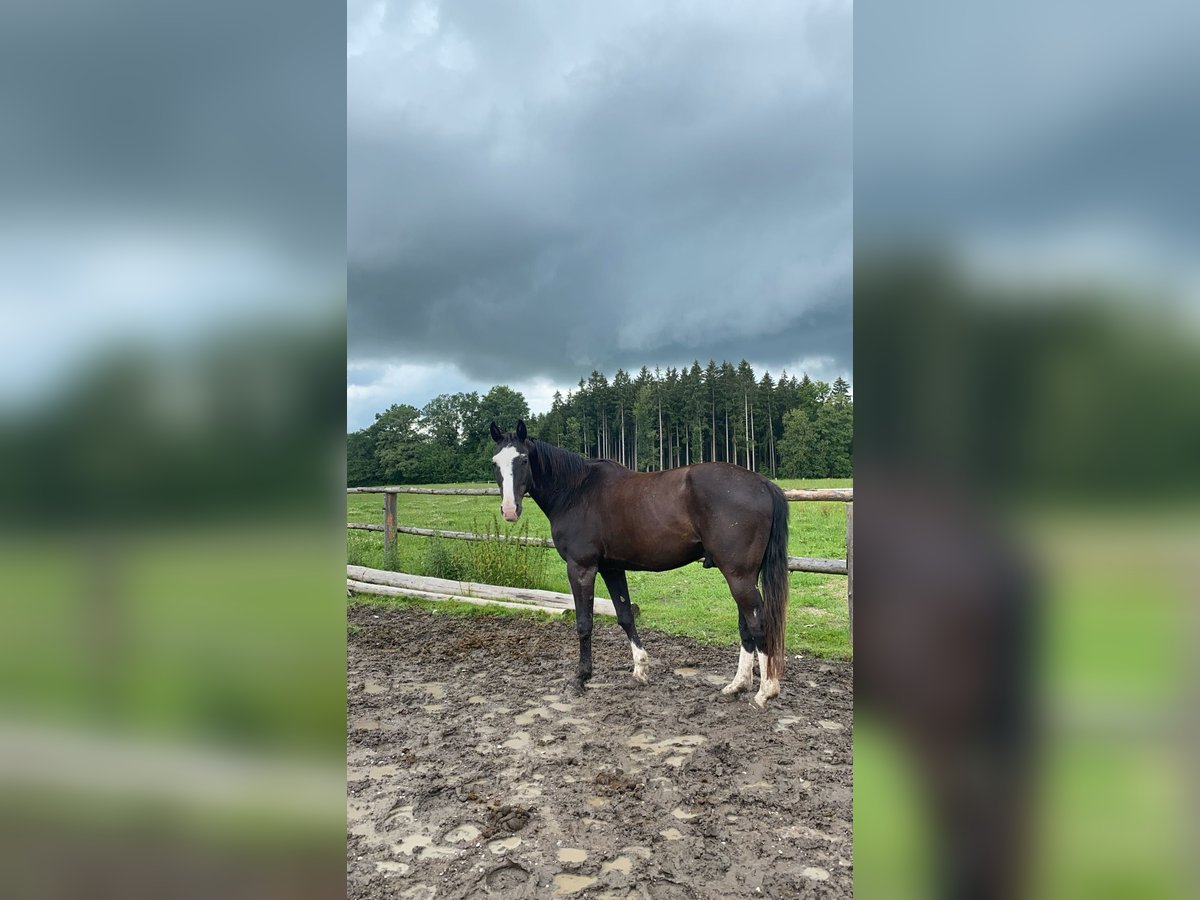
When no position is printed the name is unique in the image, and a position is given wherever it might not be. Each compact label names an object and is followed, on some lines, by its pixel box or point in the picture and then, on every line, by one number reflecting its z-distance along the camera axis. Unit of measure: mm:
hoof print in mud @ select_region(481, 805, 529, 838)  2574
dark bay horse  4113
